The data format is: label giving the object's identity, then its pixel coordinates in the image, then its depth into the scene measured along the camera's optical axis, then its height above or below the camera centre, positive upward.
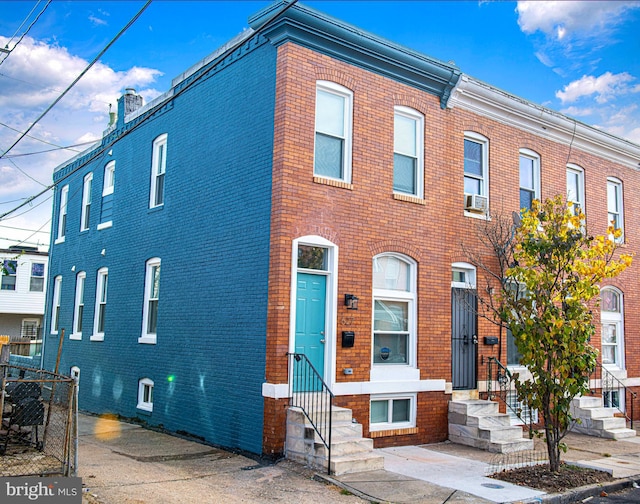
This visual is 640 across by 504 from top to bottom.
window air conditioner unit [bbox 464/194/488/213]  14.01 +3.05
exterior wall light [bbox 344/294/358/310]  11.43 +0.63
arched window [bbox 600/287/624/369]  17.17 +0.47
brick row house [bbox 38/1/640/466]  11.15 +2.09
